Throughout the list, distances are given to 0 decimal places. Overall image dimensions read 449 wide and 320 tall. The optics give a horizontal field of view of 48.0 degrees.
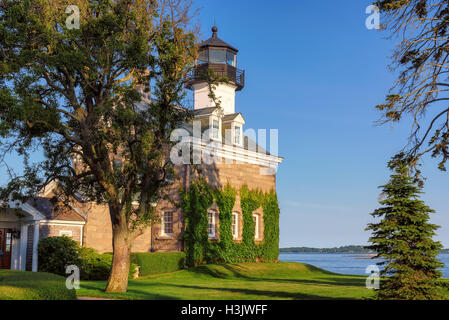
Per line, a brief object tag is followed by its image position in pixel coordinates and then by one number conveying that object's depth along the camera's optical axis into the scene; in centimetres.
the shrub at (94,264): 2552
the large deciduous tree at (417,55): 1503
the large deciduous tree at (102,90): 1681
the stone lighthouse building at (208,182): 2655
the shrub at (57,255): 2512
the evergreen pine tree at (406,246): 1356
